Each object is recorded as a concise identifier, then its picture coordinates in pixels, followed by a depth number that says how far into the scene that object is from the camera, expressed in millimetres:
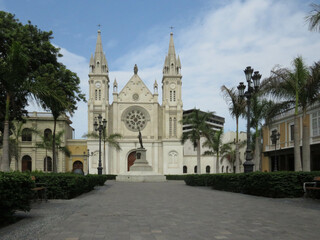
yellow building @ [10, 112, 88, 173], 46250
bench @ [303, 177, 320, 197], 10758
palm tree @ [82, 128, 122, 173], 41969
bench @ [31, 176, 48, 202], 10792
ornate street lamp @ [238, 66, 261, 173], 14734
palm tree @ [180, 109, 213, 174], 35625
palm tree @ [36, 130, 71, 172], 39191
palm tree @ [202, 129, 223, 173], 36500
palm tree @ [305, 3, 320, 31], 10789
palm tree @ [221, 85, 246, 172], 21297
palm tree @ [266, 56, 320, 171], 14412
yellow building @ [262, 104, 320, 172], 27188
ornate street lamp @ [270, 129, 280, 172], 27938
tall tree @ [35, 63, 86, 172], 12797
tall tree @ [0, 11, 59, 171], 12008
